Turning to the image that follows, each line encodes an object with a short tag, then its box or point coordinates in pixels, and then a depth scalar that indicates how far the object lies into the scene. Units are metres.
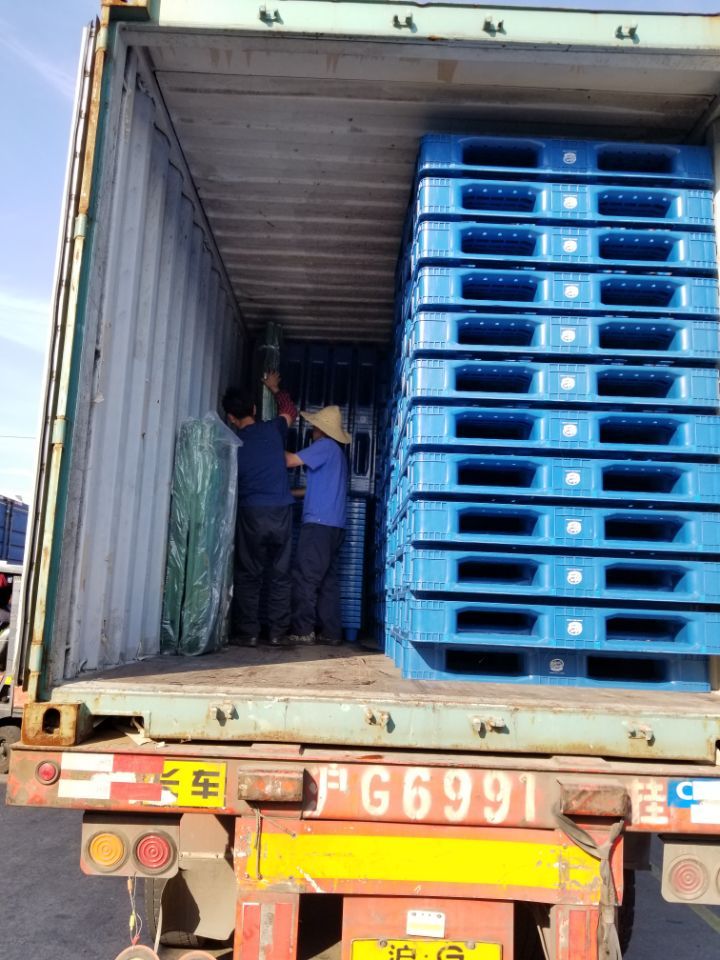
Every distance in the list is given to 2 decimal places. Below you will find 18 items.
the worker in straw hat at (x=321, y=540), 4.82
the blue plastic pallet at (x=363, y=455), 5.65
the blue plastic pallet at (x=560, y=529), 2.85
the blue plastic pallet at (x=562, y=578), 2.81
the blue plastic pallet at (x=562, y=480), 2.89
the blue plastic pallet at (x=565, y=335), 2.99
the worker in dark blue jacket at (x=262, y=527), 4.65
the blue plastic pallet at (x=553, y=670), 2.86
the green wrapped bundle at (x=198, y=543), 3.96
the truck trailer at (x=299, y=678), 2.08
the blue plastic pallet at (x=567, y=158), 3.18
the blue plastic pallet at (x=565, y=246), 3.06
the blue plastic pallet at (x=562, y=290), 3.02
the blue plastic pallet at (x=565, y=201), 3.10
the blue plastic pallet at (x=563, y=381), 2.95
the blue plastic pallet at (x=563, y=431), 2.92
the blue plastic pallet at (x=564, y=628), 2.79
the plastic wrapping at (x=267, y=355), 5.62
